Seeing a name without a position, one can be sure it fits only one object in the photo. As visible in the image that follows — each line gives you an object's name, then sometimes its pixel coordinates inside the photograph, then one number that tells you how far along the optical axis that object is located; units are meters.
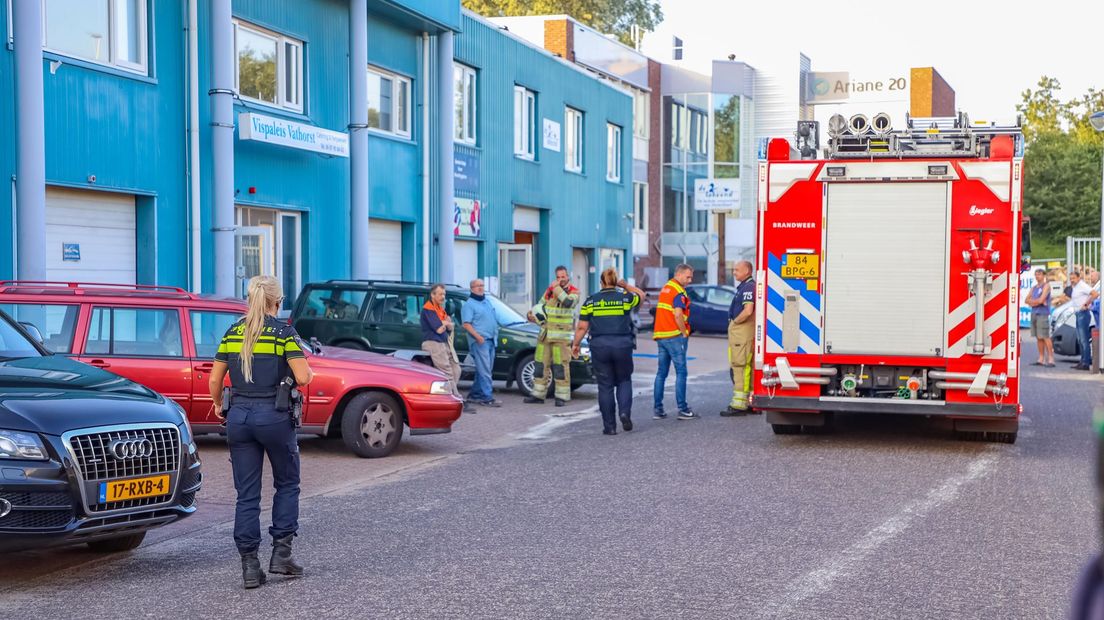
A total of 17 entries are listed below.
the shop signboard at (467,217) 26.44
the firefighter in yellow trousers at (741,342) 15.06
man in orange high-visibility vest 14.75
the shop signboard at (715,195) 44.81
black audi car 6.48
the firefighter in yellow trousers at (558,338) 16.45
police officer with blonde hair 6.69
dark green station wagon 17.33
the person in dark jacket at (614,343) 13.69
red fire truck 11.44
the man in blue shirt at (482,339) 16.28
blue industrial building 15.72
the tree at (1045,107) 76.12
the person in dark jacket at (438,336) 15.16
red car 10.77
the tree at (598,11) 60.31
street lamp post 21.29
